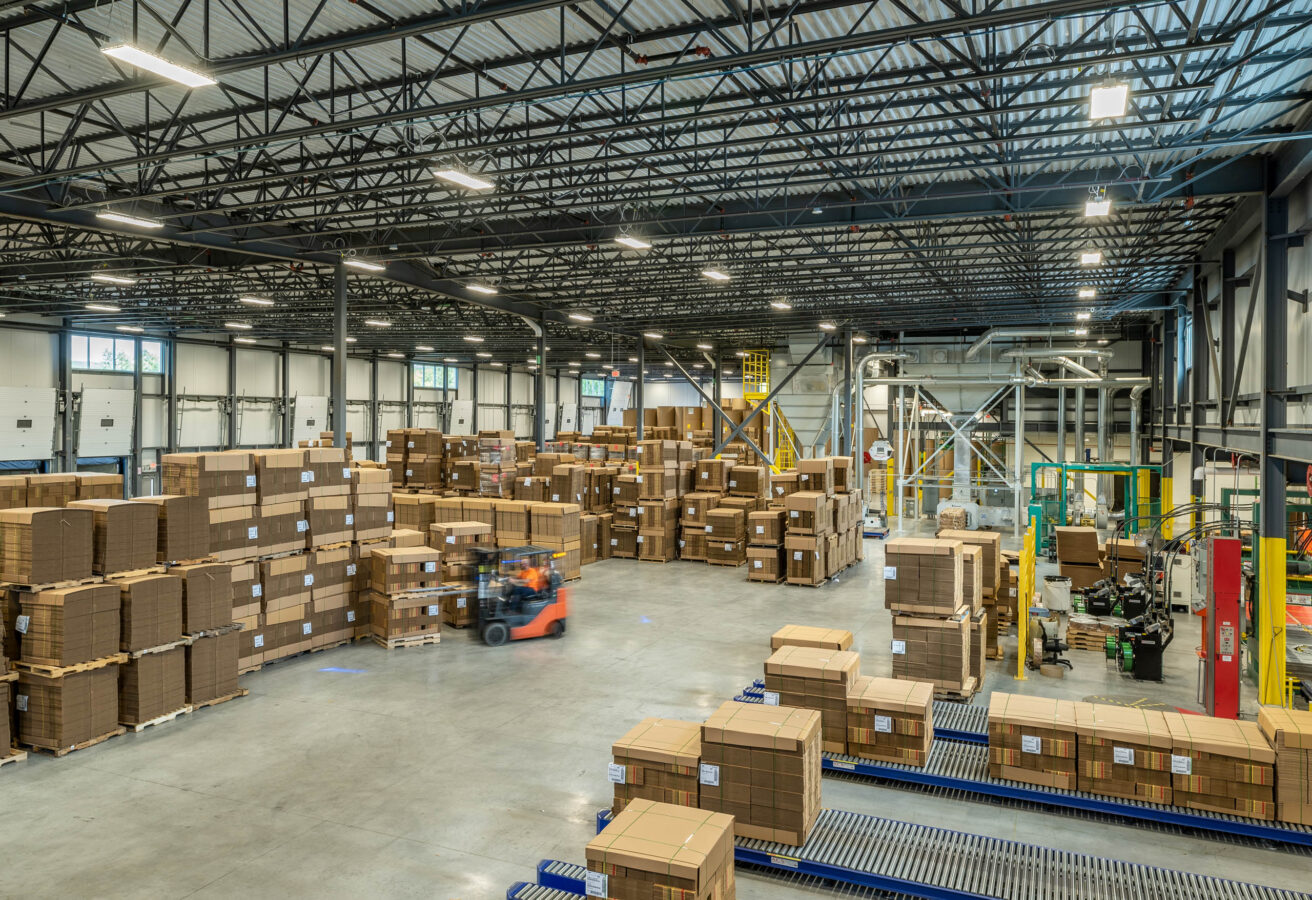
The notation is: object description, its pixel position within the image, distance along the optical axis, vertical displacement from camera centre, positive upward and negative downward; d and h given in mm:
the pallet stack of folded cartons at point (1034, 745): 6434 -2412
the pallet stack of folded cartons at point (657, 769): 5715 -2333
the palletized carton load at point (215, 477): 9523 -388
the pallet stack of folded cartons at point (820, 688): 7043 -2135
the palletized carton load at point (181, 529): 8891 -957
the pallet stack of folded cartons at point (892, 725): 6898 -2413
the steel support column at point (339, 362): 15578 +1753
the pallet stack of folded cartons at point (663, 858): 4094 -2164
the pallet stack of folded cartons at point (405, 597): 11178 -2155
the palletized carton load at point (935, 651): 8734 -2220
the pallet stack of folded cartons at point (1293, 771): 5758 -2327
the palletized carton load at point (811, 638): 8180 -1971
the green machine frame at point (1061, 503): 16734 -1243
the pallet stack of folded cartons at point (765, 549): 16375 -2036
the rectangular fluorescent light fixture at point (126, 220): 12148 +3606
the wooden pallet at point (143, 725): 8094 -2896
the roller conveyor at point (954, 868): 4977 -2763
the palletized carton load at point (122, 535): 8219 -962
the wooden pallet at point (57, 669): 7449 -2145
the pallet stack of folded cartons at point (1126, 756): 6148 -2398
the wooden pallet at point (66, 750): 7500 -2935
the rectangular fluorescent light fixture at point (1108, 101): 6770 +3089
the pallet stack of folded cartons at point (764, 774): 5484 -2290
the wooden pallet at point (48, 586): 7674 -1401
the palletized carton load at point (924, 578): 8766 -1408
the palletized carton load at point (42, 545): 7652 -996
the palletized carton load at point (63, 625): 7516 -1748
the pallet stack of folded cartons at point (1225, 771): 5891 -2394
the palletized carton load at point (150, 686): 8070 -2514
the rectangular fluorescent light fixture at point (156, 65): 5934 +2998
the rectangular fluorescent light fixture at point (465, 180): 9758 +3407
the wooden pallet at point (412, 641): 11203 -2792
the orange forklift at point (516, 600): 11547 -2239
